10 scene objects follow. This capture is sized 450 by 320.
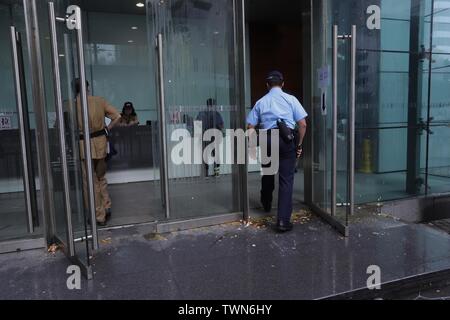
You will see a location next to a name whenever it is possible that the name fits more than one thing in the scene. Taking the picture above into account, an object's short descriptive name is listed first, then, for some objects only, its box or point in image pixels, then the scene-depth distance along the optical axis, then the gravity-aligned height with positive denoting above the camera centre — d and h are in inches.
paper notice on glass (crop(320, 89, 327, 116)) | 168.5 +0.1
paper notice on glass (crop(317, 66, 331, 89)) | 165.8 +11.3
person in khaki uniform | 162.7 -14.6
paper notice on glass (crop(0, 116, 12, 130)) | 141.8 -3.8
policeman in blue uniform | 157.2 -8.4
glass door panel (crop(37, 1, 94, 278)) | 119.3 -7.5
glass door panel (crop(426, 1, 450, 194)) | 208.5 -2.6
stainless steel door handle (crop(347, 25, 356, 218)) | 148.3 -10.2
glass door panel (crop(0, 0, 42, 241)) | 137.7 -8.7
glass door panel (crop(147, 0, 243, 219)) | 162.4 +9.1
